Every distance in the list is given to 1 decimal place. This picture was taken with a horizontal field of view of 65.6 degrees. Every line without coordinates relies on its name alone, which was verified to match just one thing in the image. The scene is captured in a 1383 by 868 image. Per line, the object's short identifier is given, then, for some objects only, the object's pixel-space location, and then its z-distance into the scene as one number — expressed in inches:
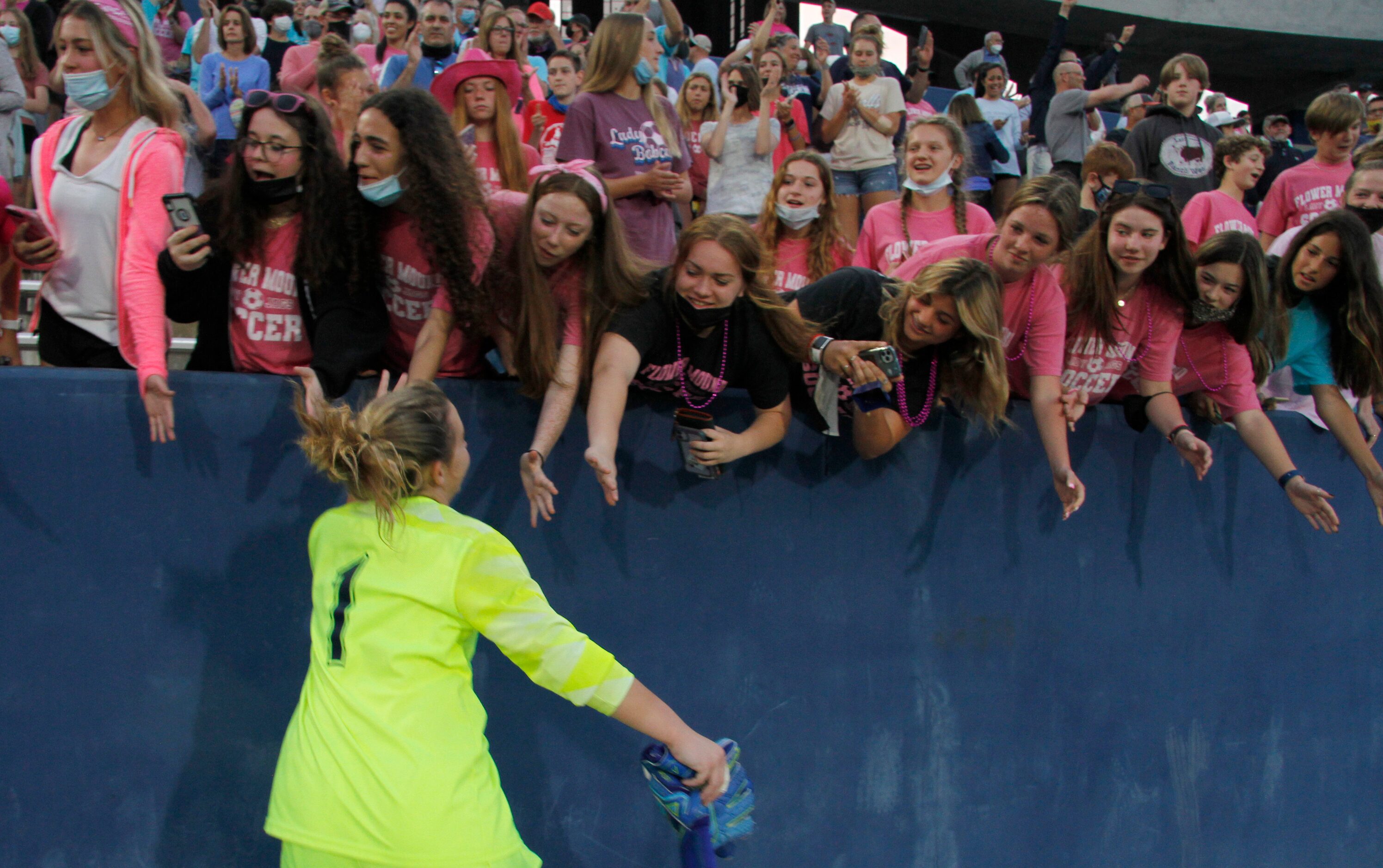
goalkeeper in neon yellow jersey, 82.4
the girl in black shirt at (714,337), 116.9
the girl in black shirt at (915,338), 123.1
